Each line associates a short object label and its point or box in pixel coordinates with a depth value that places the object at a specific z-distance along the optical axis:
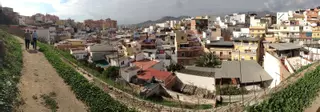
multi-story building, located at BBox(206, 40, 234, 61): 32.97
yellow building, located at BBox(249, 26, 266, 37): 40.69
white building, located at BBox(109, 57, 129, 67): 27.42
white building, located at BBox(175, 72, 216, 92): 21.38
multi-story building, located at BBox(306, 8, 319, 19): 50.53
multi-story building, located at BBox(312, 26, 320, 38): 37.34
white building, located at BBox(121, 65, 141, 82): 21.22
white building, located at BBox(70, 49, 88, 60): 32.03
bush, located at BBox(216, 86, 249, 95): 19.05
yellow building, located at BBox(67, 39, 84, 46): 37.84
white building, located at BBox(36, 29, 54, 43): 39.03
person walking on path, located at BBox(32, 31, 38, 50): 15.09
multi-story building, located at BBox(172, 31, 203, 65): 33.41
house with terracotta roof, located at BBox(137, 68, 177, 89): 21.12
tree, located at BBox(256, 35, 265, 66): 29.84
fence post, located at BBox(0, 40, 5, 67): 10.15
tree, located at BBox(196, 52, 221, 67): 27.78
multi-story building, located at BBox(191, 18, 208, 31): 60.59
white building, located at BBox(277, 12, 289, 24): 57.14
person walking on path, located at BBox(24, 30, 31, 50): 15.21
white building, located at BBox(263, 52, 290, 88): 17.98
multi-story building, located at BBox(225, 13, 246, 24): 68.72
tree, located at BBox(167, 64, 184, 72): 28.03
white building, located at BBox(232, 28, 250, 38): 41.69
